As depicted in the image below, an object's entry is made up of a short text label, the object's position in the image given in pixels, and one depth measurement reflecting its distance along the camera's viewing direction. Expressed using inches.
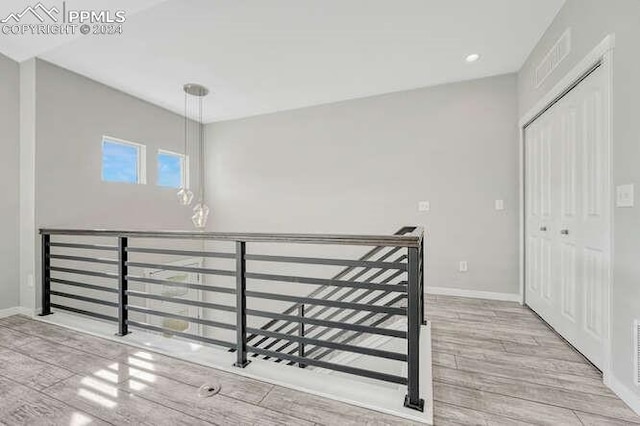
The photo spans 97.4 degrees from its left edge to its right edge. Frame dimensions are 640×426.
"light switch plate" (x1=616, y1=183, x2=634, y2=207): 61.3
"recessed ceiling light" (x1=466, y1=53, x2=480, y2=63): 119.8
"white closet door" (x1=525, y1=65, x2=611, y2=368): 73.3
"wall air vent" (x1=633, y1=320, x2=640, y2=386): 58.7
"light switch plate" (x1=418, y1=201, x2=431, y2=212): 149.6
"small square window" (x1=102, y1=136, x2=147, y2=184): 153.0
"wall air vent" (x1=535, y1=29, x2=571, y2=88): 88.4
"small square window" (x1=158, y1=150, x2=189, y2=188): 185.9
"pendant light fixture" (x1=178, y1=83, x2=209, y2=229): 177.2
